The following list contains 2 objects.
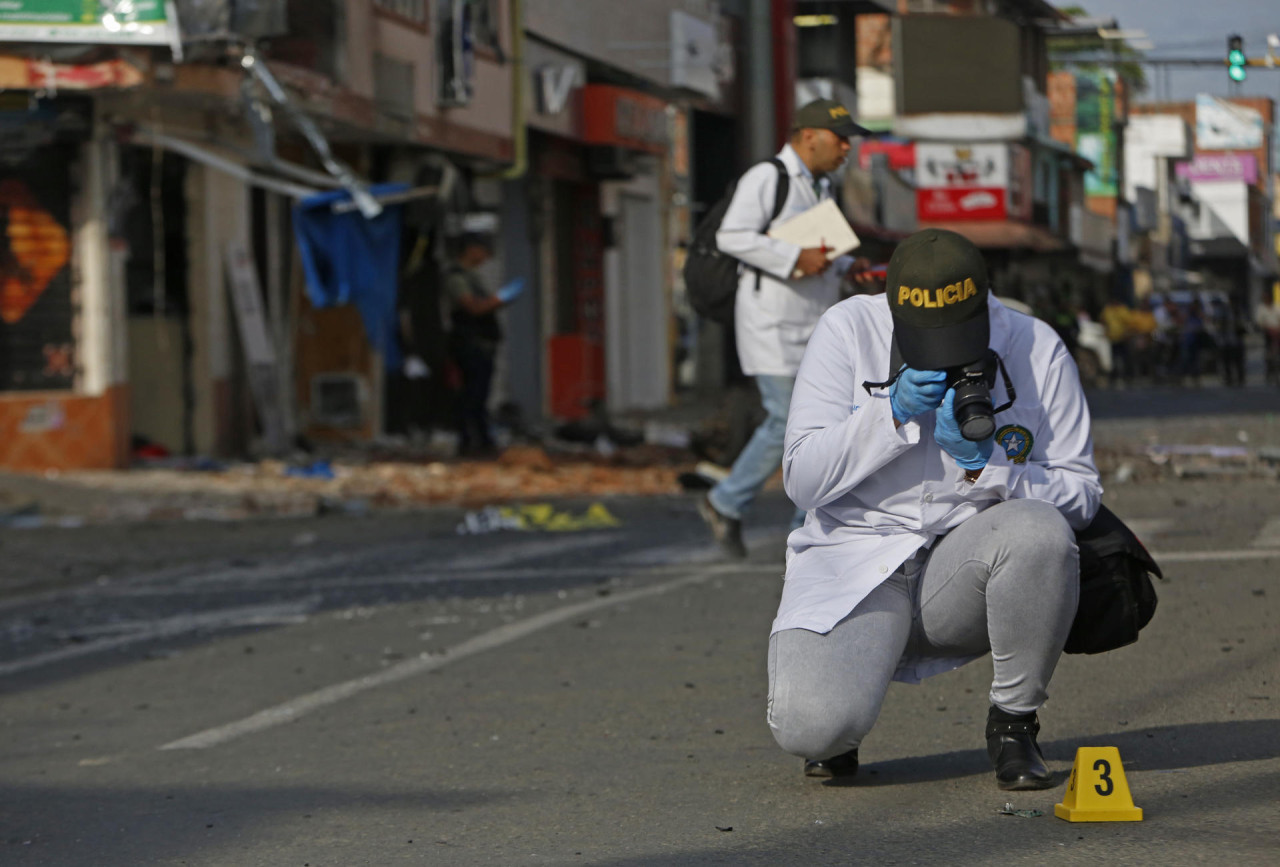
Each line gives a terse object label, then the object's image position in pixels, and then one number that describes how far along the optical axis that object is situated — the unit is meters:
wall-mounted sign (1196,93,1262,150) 113.50
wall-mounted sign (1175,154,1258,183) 111.50
